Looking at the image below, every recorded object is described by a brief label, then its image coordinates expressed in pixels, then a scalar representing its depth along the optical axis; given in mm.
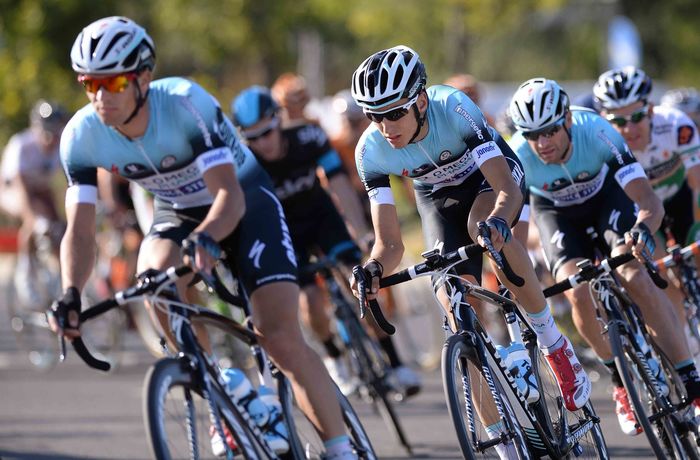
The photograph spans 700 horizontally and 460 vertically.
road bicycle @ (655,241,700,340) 16375
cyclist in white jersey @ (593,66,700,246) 15445
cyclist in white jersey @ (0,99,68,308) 24375
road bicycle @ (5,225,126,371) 24000
